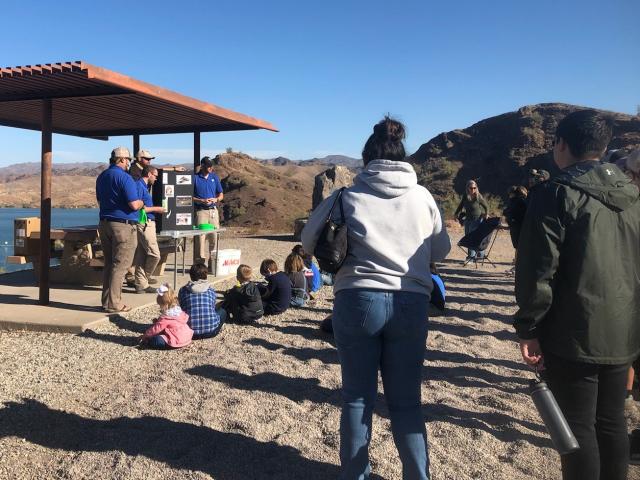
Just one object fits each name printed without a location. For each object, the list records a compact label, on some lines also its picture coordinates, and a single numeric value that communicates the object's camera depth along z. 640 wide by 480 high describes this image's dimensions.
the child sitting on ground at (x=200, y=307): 5.76
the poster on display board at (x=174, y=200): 8.29
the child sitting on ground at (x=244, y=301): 6.48
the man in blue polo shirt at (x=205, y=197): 9.23
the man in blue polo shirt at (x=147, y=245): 7.52
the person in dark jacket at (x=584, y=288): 2.22
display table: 7.61
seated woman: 10.98
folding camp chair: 5.82
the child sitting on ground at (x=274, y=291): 6.82
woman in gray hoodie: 2.54
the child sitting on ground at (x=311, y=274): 8.07
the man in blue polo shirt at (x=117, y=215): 6.23
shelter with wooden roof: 5.97
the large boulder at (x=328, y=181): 17.78
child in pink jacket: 5.39
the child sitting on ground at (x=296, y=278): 7.46
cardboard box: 8.31
